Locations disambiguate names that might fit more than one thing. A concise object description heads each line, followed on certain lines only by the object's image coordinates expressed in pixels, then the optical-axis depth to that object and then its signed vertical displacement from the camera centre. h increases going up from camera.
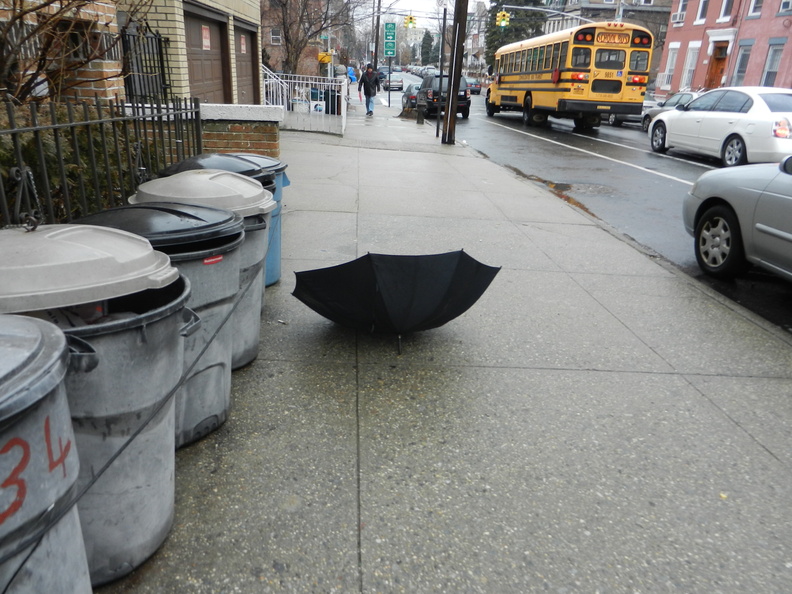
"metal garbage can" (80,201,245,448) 2.67 -0.90
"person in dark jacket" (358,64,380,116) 24.92 -0.88
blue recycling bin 4.66 -1.14
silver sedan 5.30 -1.21
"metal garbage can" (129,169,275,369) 3.31 -0.75
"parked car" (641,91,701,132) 19.33 -0.89
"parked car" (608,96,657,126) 26.38 -1.75
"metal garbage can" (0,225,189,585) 1.86 -0.92
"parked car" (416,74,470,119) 26.50 -1.19
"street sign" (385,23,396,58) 39.74 +1.53
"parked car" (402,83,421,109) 29.05 -1.33
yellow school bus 21.16 +0.12
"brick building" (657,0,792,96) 29.14 +1.57
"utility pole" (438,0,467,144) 15.80 -0.08
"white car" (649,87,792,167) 12.38 -0.96
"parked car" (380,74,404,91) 56.78 -1.56
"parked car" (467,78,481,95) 42.69 -1.18
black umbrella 3.75 -1.30
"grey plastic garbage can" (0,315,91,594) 1.36 -0.90
